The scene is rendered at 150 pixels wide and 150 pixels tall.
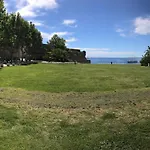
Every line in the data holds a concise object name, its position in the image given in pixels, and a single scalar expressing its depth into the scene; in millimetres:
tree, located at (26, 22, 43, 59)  41184
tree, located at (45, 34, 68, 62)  42307
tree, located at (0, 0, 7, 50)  16090
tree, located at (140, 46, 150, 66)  30979
